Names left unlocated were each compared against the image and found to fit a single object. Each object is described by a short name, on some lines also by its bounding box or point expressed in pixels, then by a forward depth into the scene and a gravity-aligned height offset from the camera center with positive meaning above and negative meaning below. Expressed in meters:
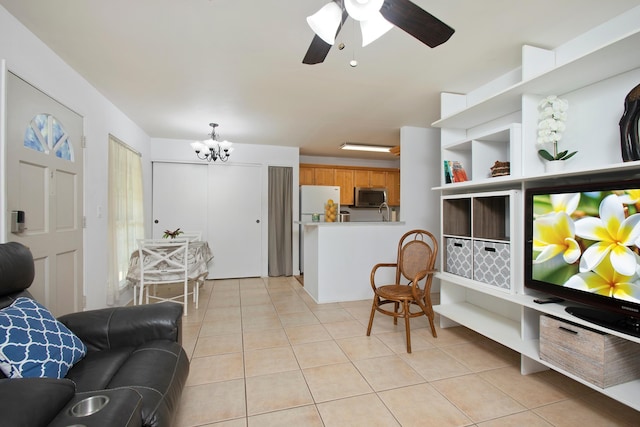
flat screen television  1.54 -0.20
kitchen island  3.85 -0.55
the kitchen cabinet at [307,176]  6.05 +0.78
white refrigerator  5.58 +0.29
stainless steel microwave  6.24 +0.36
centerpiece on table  3.94 -0.27
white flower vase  1.96 +0.32
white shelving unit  1.75 +0.52
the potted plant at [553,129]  1.98 +0.58
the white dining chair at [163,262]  3.34 -0.54
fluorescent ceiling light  5.30 +1.22
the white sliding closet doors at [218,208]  4.94 +0.11
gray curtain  5.37 -0.10
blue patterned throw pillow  1.17 -0.55
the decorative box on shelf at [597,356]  1.57 -0.78
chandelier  3.96 +0.92
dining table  3.42 -0.63
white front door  1.91 +0.20
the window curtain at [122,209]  3.25 +0.07
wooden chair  2.57 -0.63
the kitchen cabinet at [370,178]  6.39 +0.78
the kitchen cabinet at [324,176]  6.12 +0.80
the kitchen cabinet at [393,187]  6.58 +0.60
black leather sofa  0.83 -0.60
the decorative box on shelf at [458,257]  2.60 -0.39
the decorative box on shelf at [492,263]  2.22 -0.39
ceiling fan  1.27 +0.89
